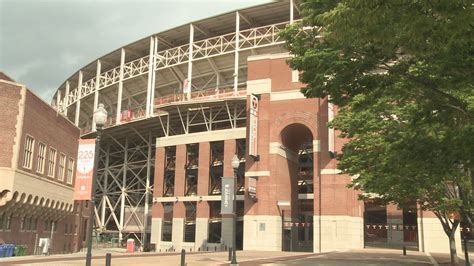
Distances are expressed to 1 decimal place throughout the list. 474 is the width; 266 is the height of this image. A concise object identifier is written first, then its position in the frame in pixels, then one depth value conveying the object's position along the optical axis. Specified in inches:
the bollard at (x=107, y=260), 584.4
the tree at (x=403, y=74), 321.7
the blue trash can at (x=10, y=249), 1269.7
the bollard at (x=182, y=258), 845.8
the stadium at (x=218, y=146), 1941.4
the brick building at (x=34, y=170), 1301.7
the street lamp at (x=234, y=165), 970.3
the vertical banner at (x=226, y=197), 1694.1
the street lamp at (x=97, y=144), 533.3
